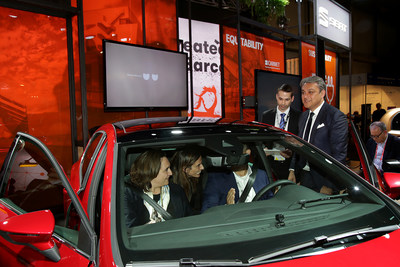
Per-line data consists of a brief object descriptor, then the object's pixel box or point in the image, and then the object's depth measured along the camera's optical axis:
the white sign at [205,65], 7.39
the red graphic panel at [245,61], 8.51
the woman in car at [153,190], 1.86
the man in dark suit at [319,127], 3.26
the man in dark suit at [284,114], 4.66
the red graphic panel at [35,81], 4.90
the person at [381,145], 5.00
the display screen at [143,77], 5.18
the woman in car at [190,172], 2.46
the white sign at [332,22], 9.78
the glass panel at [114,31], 5.79
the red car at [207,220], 1.26
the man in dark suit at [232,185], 2.43
